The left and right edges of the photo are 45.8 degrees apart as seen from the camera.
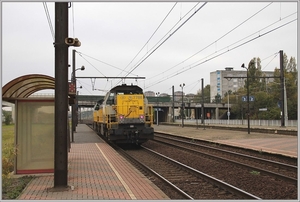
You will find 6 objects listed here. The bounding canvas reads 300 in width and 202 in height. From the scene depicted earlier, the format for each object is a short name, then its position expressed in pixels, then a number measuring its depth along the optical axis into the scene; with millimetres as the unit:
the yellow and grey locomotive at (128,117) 20344
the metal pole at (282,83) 39300
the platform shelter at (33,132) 10508
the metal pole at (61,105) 8883
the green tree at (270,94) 68688
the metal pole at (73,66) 29550
